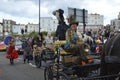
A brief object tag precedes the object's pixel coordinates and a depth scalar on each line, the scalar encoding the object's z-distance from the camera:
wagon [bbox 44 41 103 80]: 2.79
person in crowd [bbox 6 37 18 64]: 7.67
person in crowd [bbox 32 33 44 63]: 6.40
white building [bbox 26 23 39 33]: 49.04
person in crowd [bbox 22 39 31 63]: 7.75
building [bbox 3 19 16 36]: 55.31
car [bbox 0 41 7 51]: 14.13
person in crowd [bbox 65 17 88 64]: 2.93
